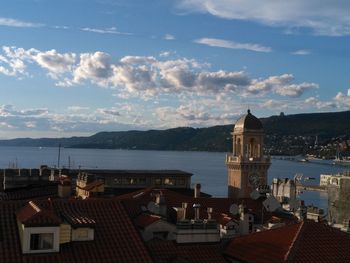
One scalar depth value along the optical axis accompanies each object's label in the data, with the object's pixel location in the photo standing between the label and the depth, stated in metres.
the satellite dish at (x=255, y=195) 49.57
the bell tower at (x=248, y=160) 57.38
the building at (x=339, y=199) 68.44
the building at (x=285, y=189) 61.70
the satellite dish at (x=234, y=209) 39.28
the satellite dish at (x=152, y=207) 33.22
